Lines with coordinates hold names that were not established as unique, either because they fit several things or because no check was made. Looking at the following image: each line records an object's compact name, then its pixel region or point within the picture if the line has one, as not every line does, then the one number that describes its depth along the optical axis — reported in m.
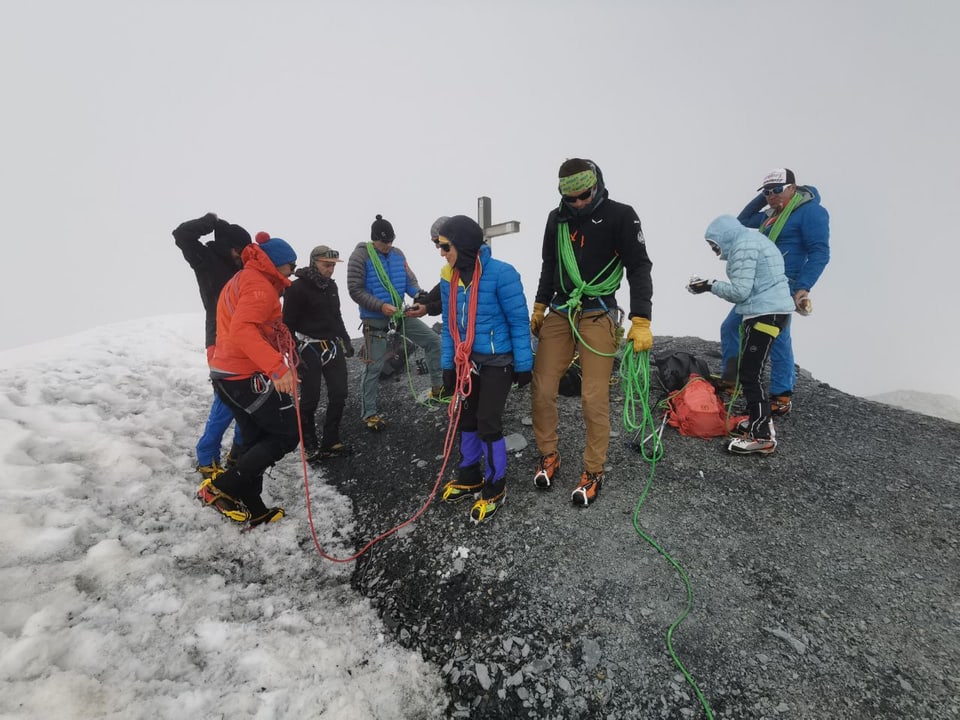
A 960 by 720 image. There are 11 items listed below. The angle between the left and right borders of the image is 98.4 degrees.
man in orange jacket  3.55
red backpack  5.13
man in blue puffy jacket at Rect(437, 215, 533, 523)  3.74
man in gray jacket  5.94
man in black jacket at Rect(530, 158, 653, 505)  3.81
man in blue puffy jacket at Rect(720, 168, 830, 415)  5.18
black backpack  6.19
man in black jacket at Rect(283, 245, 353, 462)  5.00
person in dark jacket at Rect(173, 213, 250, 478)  4.43
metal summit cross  8.05
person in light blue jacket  4.47
